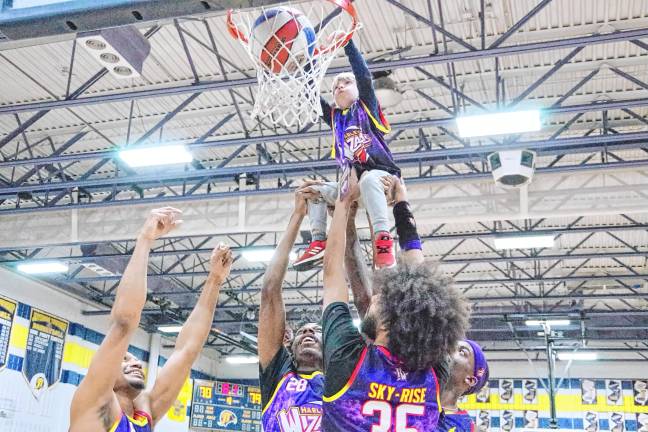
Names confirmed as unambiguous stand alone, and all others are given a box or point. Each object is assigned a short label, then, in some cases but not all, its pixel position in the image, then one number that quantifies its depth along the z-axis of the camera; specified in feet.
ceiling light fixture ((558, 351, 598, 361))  77.77
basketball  15.62
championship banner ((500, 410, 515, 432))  86.07
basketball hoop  15.78
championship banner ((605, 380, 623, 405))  84.74
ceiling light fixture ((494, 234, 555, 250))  47.47
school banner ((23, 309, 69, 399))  63.41
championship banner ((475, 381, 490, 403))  88.22
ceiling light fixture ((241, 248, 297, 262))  51.15
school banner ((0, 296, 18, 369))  59.67
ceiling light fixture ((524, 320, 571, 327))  65.40
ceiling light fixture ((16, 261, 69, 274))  55.31
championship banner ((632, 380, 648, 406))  84.33
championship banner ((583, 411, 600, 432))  83.92
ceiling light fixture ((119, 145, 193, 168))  38.14
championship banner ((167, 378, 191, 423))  85.81
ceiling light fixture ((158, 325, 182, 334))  75.92
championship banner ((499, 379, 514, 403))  87.71
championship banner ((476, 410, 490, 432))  86.54
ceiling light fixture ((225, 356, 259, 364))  85.61
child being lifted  14.29
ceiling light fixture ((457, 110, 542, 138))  33.83
